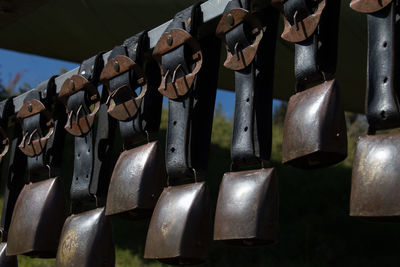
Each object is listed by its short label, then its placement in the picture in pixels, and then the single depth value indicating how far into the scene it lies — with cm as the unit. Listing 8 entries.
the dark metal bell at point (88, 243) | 197
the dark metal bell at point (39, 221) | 210
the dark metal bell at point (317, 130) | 159
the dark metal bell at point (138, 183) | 189
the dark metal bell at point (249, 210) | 167
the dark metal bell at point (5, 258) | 227
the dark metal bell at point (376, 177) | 148
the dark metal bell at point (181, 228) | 175
